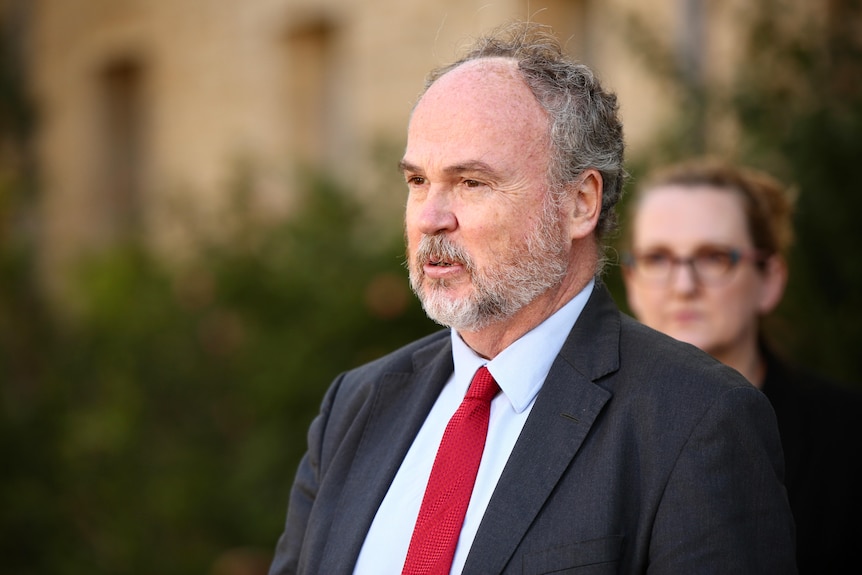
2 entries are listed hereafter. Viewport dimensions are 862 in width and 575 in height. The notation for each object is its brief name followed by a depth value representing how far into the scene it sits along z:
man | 4.02
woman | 6.21
